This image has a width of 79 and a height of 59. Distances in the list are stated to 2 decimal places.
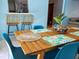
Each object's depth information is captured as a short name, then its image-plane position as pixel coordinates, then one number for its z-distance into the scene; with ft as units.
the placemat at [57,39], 2.59
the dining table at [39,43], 2.28
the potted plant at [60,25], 3.26
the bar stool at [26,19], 6.55
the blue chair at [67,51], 2.19
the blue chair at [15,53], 2.73
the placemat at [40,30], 3.42
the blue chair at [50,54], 2.80
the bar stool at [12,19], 6.33
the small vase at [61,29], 3.24
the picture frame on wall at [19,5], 6.81
